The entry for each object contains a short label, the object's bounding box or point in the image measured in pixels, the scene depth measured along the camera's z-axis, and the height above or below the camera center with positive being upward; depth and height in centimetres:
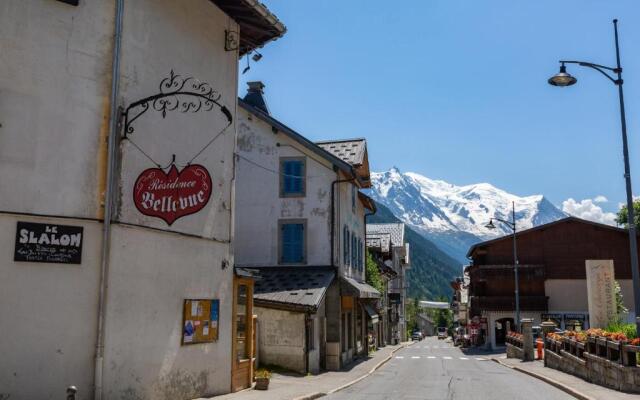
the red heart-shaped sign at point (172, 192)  1282 +222
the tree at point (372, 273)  3926 +150
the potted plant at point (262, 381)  1666 -230
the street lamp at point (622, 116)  1513 +469
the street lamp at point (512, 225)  3875 +452
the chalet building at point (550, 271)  5312 +225
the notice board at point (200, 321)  1405 -60
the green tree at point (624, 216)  5333 +746
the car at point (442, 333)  11727 -708
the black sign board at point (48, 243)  1070 +90
